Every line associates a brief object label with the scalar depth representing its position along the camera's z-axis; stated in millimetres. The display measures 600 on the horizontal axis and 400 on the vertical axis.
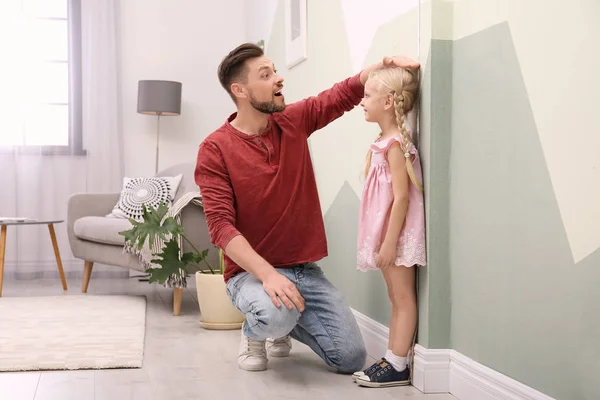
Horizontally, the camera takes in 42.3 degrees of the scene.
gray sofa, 3852
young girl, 2188
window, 5203
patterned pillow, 4449
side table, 4281
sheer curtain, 5203
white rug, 2588
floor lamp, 5070
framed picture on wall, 3633
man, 2438
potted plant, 3277
